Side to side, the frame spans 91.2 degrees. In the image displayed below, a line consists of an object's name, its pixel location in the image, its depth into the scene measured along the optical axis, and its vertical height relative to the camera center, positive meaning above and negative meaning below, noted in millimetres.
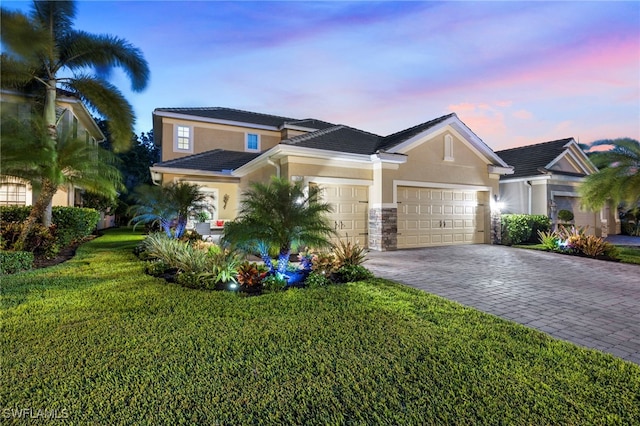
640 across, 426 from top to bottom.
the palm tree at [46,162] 7922 +1507
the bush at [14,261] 7379 -1066
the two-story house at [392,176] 11586 +1860
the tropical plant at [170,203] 11094 +549
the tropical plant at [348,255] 7281 -842
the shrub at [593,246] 10648 -885
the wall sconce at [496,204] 14516 +756
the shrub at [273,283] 6012 -1255
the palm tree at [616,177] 11867 +1726
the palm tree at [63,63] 10367 +5730
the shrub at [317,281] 6391 -1280
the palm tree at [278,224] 6426 -105
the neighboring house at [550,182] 16500 +2104
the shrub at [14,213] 11188 +163
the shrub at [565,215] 16547 +298
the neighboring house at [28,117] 10058 +3763
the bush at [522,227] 14516 -310
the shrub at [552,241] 12319 -828
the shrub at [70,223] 11691 -204
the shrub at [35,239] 8805 -616
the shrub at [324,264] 7023 -1017
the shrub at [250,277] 6121 -1152
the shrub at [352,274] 6952 -1222
